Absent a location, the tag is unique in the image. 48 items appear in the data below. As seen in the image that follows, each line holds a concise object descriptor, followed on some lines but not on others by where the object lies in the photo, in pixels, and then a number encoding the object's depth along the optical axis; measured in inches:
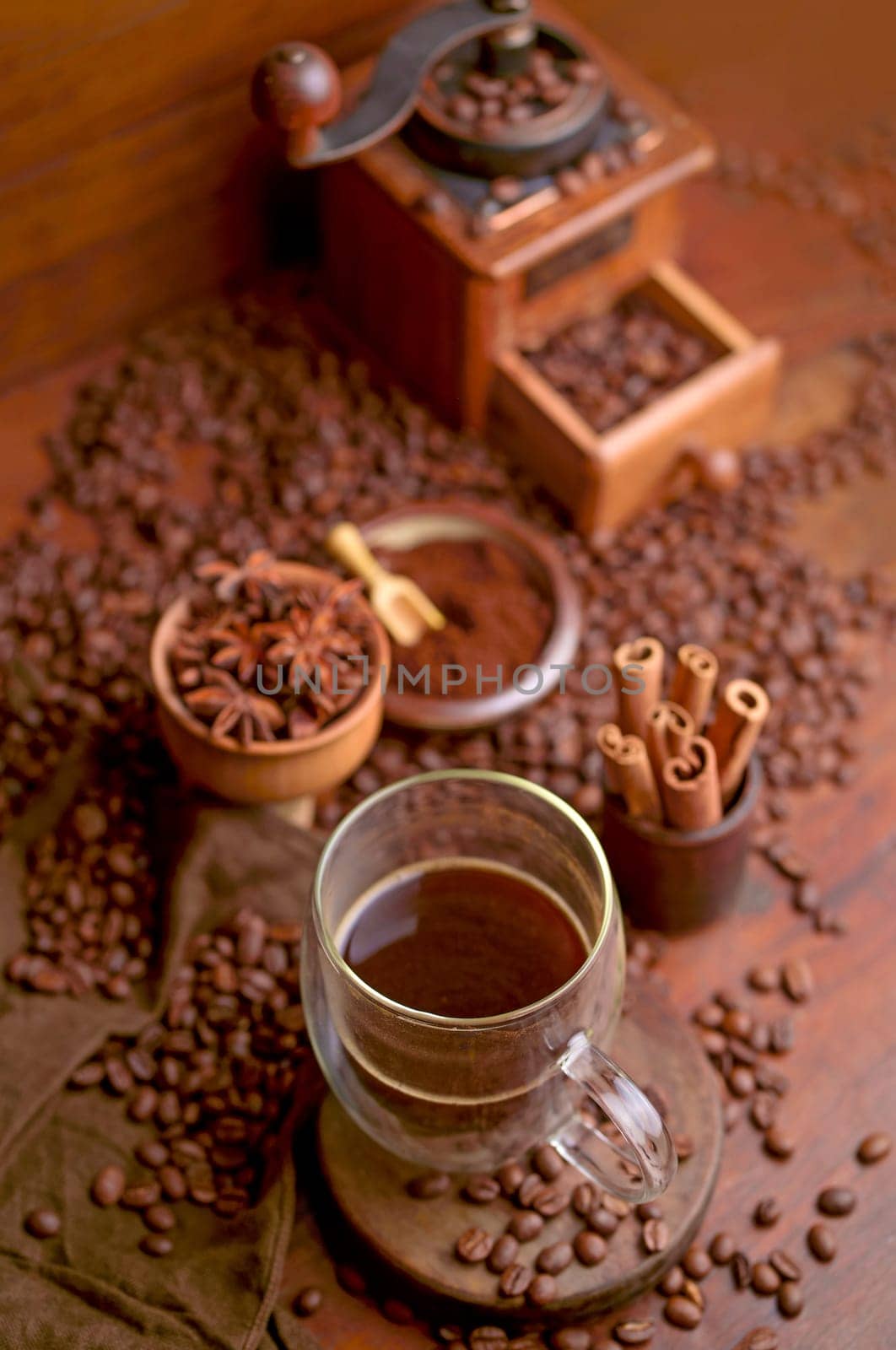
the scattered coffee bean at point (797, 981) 29.2
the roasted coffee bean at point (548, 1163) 26.9
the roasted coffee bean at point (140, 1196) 27.1
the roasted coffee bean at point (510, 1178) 26.8
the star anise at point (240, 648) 28.3
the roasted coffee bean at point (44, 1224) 26.9
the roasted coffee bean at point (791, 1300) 26.9
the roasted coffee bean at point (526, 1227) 26.5
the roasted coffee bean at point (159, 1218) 27.0
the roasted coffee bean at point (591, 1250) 26.3
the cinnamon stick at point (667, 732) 27.4
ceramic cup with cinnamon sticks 27.4
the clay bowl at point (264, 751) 28.1
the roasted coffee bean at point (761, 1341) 26.7
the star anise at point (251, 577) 28.8
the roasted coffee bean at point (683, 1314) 26.8
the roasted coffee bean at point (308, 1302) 26.7
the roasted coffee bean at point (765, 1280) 27.1
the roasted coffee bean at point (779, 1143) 28.0
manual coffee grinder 32.0
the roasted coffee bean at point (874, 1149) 27.9
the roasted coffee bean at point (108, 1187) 27.2
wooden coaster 26.2
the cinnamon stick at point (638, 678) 27.5
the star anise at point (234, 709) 27.9
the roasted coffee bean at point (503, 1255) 26.3
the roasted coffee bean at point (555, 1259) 26.2
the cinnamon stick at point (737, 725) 27.3
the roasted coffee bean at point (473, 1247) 26.3
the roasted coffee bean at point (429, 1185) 26.6
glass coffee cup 24.4
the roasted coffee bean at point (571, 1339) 26.4
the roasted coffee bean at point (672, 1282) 27.1
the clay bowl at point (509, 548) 30.3
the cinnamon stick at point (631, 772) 27.3
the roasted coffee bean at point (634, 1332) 26.7
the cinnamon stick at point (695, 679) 27.5
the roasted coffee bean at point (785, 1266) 27.1
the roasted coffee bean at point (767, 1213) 27.5
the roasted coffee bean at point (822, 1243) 27.3
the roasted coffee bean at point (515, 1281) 26.1
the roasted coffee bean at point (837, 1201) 27.6
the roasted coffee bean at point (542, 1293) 26.1
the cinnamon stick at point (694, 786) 27.2
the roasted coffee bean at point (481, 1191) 26.7
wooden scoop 31.2
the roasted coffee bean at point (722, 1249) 27.3
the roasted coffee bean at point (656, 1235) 26.4
